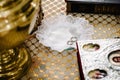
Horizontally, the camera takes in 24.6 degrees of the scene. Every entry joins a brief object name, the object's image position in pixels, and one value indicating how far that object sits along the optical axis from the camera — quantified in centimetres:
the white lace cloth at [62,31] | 112
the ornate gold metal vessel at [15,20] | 71
